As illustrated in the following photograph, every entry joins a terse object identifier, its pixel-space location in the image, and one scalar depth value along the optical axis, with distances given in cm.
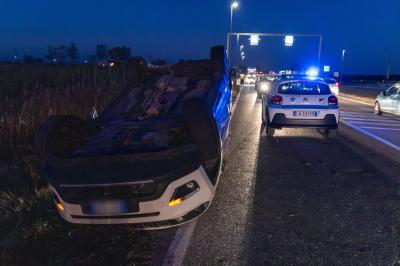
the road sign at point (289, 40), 4422
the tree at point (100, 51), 12181
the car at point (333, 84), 2680
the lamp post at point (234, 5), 3910
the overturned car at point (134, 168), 388
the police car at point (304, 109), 954
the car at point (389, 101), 1496
